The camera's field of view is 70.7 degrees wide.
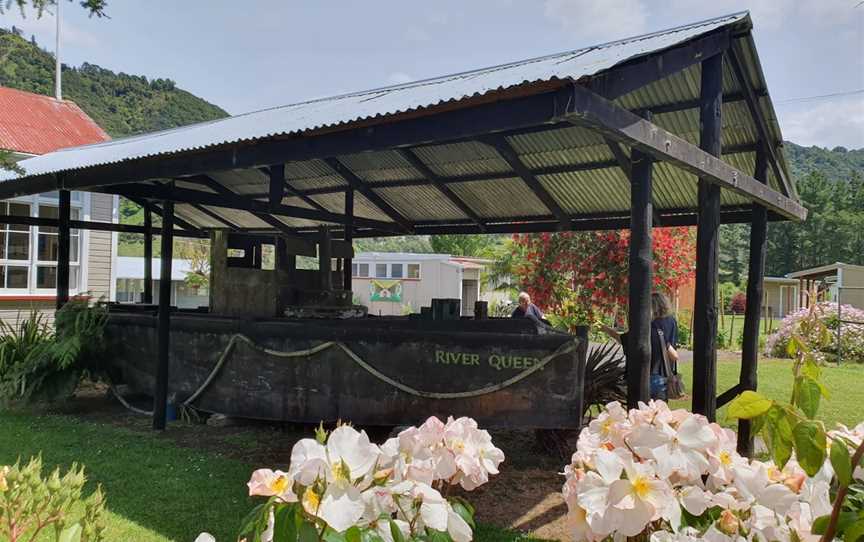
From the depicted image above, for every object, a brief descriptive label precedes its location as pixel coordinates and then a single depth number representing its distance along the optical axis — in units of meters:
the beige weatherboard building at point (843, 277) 27.56
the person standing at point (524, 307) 10.21
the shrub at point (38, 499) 1.37
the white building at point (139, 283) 23.22
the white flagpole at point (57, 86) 17.39
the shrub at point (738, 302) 42.75
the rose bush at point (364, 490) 1.03
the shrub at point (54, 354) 7.33
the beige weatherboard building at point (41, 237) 13.05
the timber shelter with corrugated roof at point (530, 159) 3.88
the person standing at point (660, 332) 5.74
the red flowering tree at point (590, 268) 14.20
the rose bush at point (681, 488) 1.12
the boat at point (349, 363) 5.02
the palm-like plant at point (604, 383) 6.07
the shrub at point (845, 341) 14.84
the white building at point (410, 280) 31.06
